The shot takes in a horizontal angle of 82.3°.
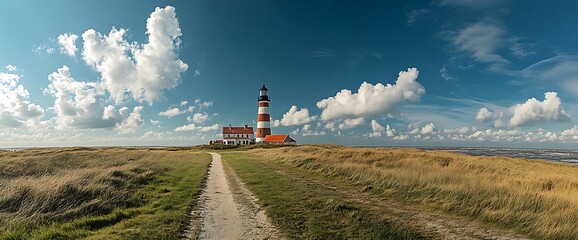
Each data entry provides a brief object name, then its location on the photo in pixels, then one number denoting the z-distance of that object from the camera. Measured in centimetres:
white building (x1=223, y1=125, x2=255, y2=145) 9712
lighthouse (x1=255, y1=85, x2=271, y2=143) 7919
